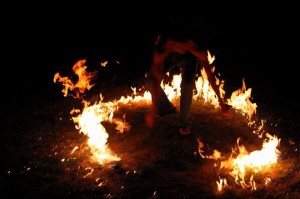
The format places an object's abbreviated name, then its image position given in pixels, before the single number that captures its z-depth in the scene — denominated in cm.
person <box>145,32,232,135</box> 581
